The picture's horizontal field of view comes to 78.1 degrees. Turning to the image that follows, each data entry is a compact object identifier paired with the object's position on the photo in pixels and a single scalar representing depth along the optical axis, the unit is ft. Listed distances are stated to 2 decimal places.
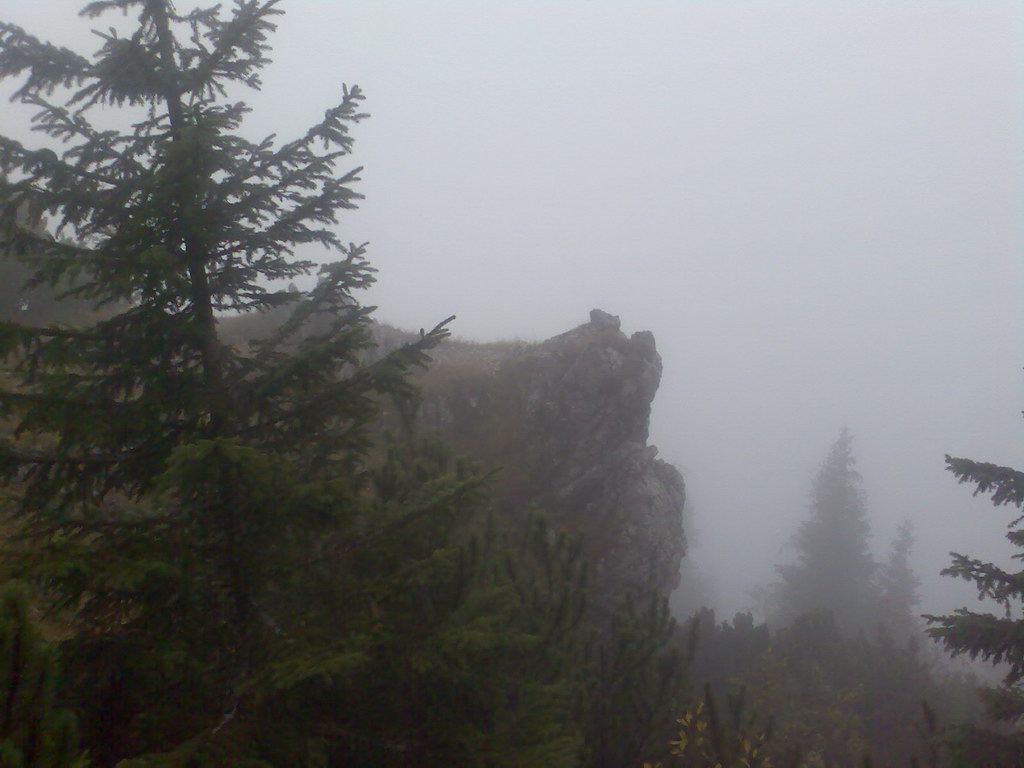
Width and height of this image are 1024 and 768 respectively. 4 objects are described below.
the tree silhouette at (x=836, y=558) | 110.22
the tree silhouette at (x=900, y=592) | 104.27
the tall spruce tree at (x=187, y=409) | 12.64
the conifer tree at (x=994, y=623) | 27.71
